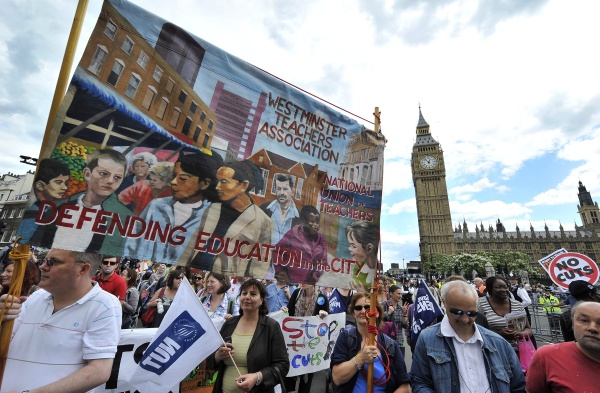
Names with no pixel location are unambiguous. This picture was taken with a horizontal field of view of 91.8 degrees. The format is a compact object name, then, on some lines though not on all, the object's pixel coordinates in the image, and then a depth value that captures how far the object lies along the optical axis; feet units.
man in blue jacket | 7.50
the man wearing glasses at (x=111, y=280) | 15.08
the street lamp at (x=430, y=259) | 267.22
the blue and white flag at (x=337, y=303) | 20.72
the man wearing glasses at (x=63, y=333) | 6.26
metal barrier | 26.35
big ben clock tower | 312.29
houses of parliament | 314.35
